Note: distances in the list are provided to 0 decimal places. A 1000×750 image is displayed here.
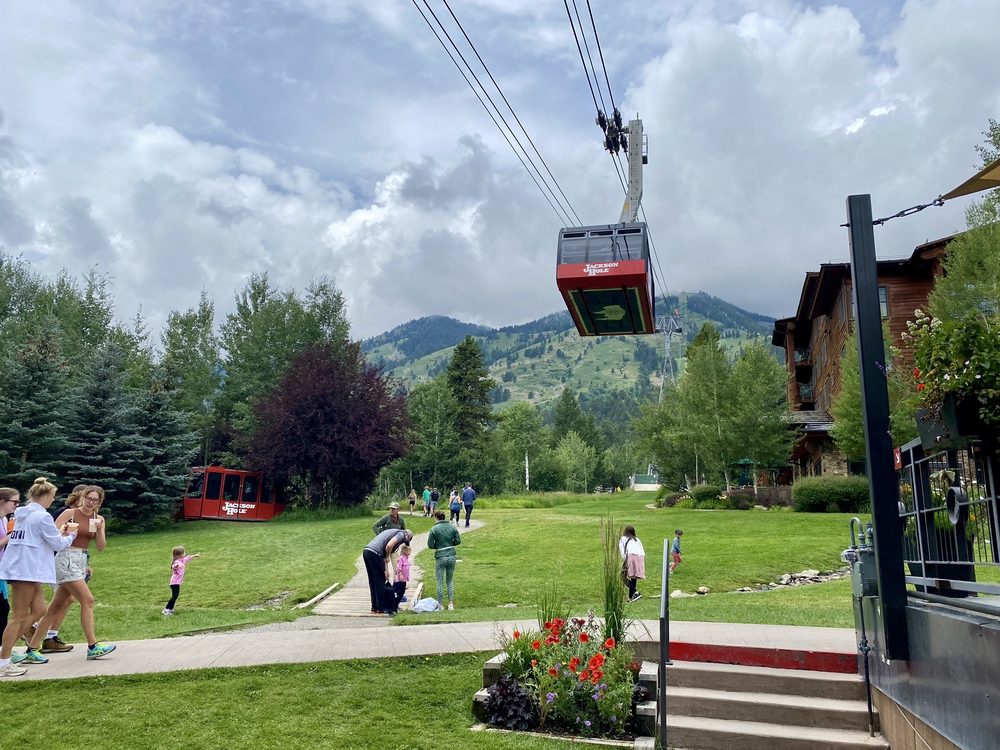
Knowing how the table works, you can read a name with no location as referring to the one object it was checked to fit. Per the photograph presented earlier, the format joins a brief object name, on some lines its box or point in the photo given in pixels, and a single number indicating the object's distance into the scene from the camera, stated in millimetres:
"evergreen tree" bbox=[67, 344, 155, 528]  30547
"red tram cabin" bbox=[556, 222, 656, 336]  18516
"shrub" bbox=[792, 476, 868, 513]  33156
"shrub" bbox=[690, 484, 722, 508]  43406
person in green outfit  14195
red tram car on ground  36594
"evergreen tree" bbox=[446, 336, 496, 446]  69750
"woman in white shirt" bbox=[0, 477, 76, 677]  7551
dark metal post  5996
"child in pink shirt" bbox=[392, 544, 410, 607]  14211
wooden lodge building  40750
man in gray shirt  13164
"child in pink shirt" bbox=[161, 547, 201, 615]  14523
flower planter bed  6812
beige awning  5785
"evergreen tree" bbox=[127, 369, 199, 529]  31547
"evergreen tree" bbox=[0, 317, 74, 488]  29188
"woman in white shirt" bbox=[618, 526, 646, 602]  15109
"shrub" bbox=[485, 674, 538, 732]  6887
